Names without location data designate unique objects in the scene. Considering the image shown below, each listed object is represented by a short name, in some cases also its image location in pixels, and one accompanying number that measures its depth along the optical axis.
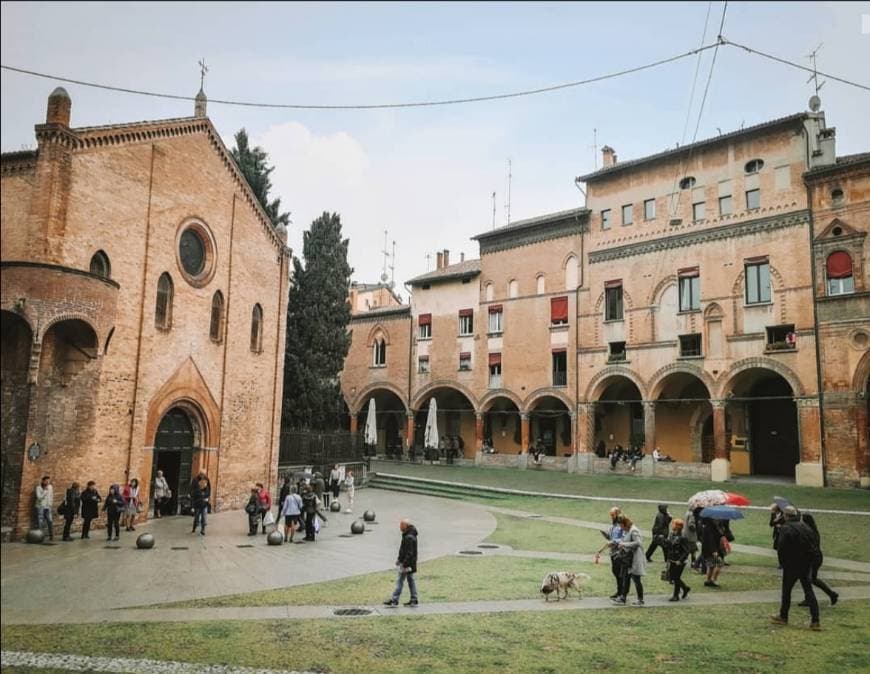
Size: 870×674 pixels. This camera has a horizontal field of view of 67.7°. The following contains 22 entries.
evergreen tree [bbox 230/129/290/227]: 33.78
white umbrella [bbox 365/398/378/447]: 36.86
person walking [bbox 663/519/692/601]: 11.59
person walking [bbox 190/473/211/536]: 18.38
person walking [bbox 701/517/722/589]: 12.66
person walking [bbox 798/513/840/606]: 10.58
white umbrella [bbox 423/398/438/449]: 36.86
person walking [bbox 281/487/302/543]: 17.78
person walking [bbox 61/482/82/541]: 15.16
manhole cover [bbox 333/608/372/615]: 10.45
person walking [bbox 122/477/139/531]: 17.98
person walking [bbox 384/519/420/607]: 10.93
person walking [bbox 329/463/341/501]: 26.19
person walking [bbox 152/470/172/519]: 20.67
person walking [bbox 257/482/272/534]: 18.50
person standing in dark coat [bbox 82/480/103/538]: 15.91
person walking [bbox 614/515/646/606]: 11.10
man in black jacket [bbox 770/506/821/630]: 9.82
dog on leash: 11.31
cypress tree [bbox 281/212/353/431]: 35.03
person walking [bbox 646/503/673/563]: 12.92
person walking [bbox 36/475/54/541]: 12.10
